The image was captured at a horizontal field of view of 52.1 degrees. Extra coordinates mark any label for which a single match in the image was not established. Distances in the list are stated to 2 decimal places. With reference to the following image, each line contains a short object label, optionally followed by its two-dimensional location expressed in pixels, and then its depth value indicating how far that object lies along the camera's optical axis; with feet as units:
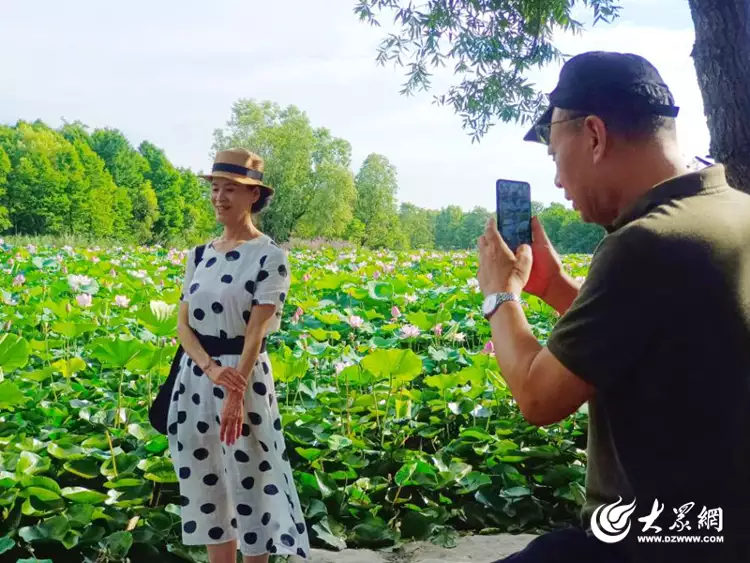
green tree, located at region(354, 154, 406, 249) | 207.31
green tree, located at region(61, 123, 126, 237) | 159.53
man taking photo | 3.42
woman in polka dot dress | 7.46
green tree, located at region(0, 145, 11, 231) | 151.64
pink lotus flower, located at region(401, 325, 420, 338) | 14.74
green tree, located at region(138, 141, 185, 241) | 200.44
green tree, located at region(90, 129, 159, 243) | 186.70
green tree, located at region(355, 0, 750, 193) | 19.12
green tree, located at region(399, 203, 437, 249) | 258.57
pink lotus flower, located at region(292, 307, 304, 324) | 16.78
